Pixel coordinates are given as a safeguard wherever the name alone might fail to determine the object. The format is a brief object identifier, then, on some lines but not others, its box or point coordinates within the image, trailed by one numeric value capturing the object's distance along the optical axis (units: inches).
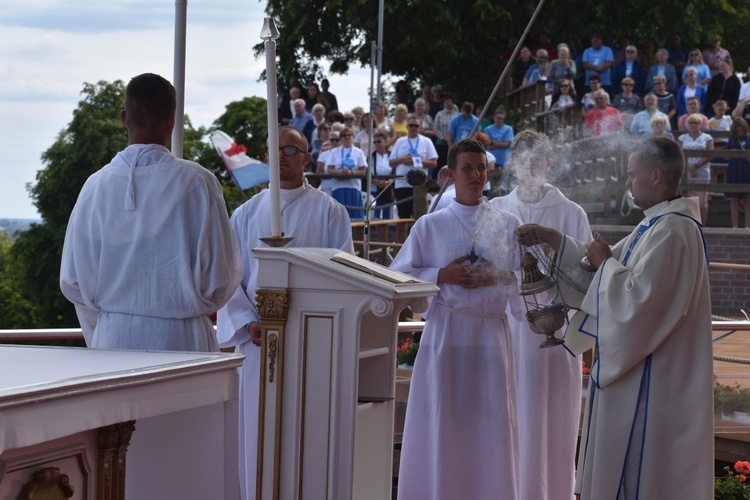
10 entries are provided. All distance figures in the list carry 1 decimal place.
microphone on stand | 289.9
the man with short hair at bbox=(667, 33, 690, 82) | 647.8
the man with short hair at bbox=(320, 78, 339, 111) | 679.1
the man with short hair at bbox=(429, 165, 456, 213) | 259.9
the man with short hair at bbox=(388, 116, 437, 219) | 527.5
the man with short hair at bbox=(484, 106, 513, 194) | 537.0
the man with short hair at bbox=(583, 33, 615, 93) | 627.2
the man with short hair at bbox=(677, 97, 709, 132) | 566.6
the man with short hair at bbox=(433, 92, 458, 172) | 605.9
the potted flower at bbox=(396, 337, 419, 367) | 354.0
